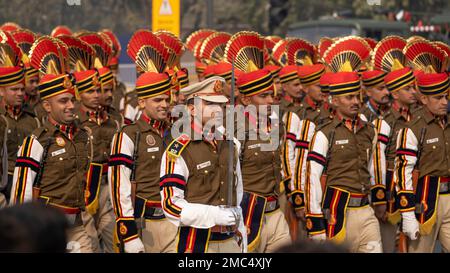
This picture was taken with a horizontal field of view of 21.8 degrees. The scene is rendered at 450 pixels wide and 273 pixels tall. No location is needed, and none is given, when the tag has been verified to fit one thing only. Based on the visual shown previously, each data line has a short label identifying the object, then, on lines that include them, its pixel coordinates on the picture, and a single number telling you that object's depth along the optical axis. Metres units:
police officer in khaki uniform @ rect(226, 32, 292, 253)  10.70
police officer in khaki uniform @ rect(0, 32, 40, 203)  12.09
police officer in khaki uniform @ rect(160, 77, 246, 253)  8.34
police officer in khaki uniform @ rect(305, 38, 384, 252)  10.85
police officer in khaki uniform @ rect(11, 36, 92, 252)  9.58
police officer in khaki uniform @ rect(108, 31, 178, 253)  9.90
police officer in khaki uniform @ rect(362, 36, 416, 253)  12.85
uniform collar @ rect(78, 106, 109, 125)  12.43
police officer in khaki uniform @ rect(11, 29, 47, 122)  13.84
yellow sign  18.94
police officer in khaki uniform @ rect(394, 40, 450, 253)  11.26
